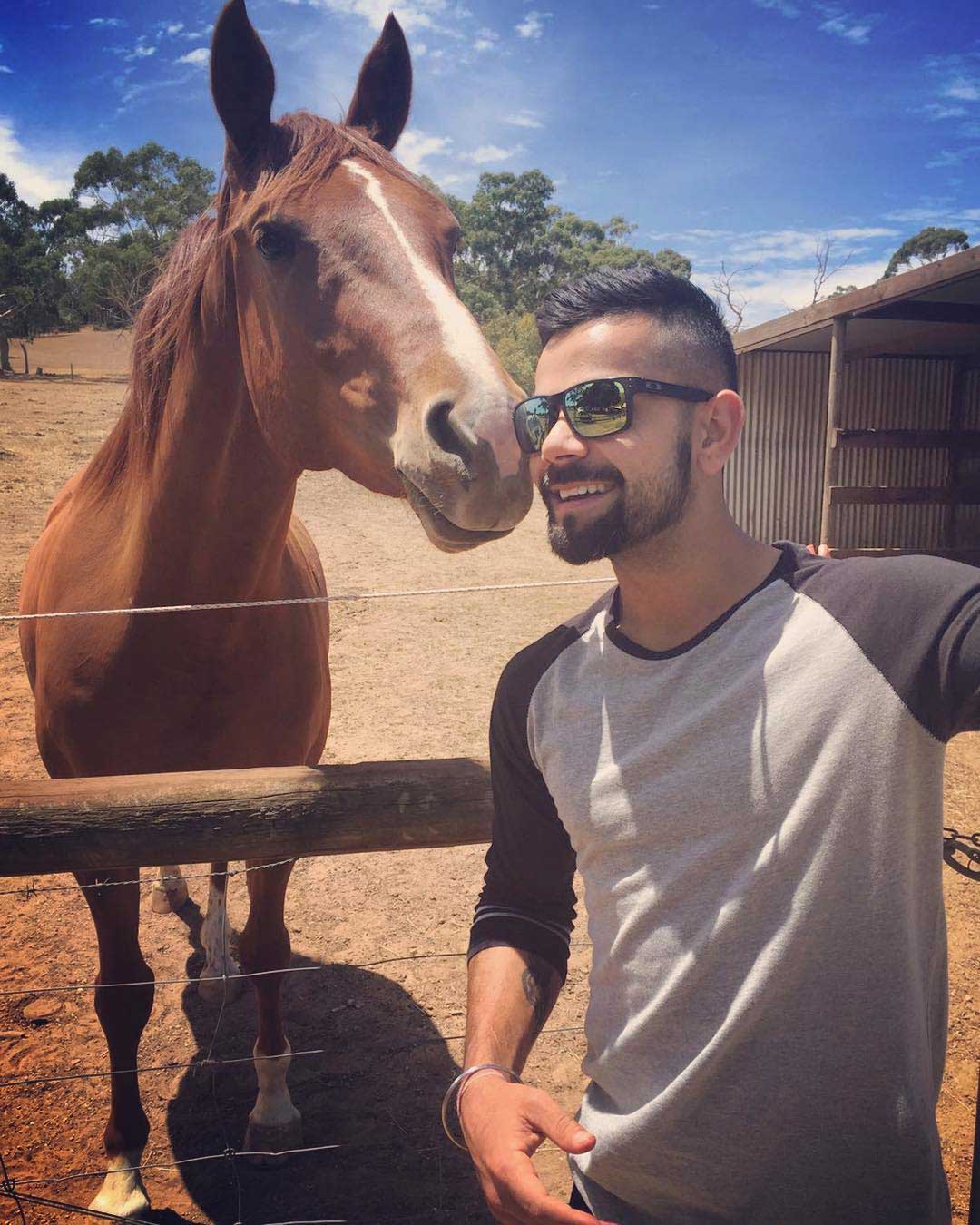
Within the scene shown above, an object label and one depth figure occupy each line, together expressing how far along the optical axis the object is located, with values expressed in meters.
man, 1.04
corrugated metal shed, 11.31
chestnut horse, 1.61
